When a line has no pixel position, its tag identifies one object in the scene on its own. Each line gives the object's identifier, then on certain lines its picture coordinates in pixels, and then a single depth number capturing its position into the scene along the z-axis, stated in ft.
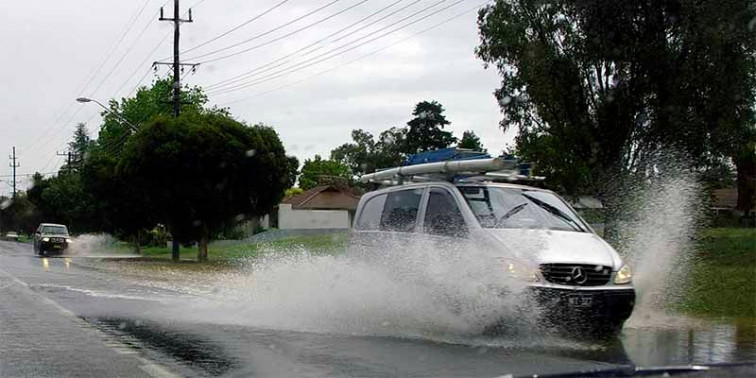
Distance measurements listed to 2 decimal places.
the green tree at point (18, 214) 310.86
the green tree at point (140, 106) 231.71
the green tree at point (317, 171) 338.54
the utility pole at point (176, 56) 110.93
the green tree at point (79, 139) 421.75
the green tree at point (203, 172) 98.63
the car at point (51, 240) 131.23
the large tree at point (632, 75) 75.31
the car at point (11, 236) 326.10
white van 29.45
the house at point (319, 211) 229.86
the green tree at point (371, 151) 269.97
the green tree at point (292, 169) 104.12
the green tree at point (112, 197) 129.39
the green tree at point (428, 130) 202.80
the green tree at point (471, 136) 225.54
